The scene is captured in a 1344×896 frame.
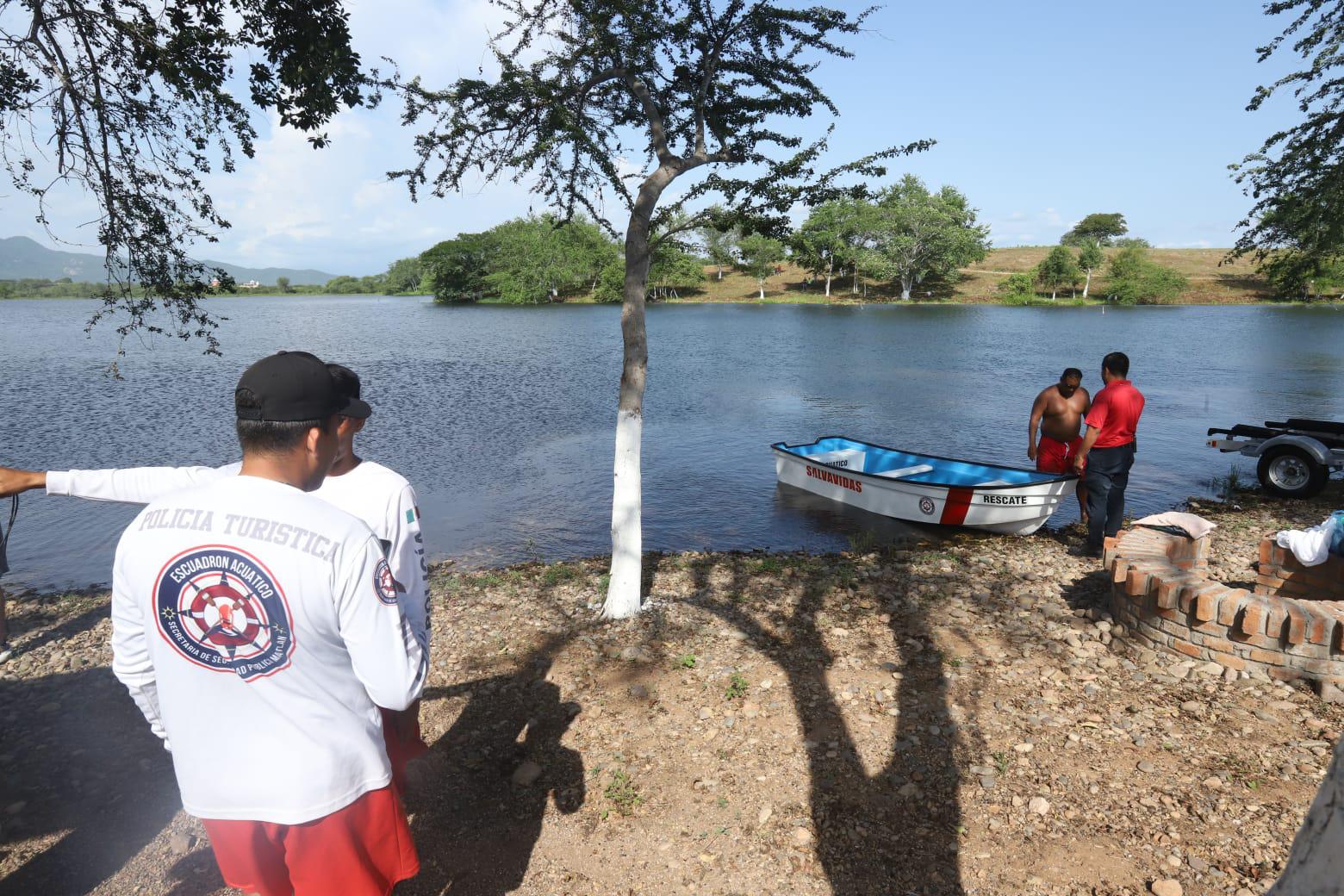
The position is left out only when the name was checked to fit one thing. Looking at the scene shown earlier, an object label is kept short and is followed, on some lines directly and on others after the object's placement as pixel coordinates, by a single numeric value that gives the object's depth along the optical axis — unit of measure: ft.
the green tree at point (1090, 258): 290.97
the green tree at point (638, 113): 22.79
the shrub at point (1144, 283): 276.41
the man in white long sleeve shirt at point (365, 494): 8.90
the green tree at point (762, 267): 267.18
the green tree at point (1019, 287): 294.25
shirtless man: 34.04
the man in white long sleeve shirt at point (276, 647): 6.54
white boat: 37.86
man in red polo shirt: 27.14
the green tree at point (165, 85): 20.81
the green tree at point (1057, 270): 290.97
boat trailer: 39.01
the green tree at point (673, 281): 292.67
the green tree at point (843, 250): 269.83
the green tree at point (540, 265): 299.58
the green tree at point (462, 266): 340.80
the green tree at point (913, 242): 286.46
